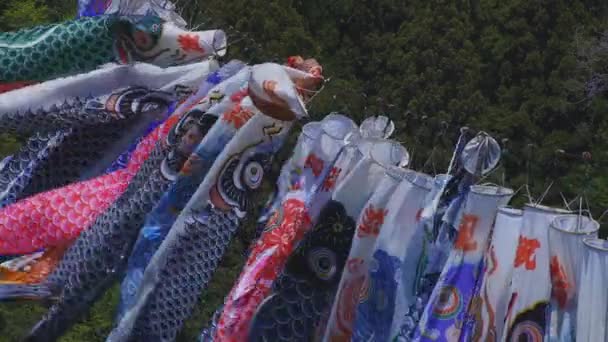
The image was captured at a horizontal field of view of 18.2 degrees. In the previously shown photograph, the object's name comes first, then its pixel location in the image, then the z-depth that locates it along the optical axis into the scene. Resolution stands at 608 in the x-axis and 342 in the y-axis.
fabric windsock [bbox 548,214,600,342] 17.65
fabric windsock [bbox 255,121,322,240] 20.05
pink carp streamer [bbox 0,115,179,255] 21.51
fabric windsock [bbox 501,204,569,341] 17.87
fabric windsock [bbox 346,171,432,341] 18.89
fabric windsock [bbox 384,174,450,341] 18.78
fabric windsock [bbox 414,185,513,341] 18.36
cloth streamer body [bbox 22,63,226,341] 21.05
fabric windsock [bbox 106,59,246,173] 21.47
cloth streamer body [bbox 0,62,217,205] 21.96
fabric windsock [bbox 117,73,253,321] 20.86
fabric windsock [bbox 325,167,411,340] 19.08
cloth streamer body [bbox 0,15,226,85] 21.89
